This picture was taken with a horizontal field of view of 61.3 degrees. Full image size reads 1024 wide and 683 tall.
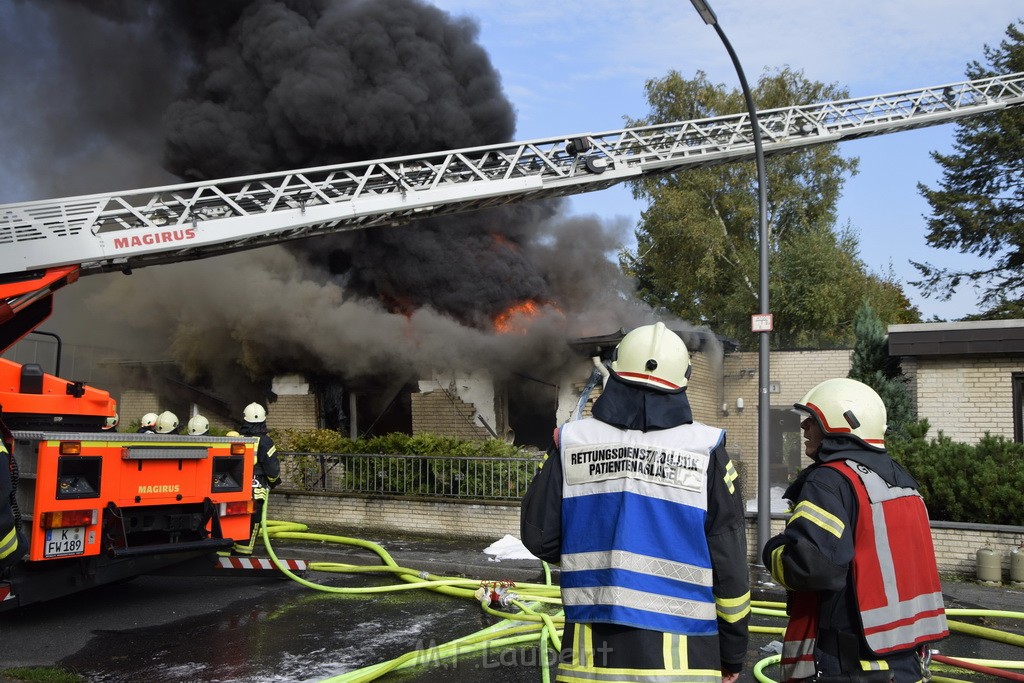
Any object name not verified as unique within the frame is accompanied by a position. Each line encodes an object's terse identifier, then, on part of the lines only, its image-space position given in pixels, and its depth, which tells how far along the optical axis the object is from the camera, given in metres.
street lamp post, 8.41
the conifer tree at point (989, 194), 25.34
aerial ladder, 6.42
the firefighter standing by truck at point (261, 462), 8.87
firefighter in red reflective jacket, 2.80
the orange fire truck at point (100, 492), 6.08
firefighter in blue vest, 2.57
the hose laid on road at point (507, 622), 5.22
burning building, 15.91
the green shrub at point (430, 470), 11.32
